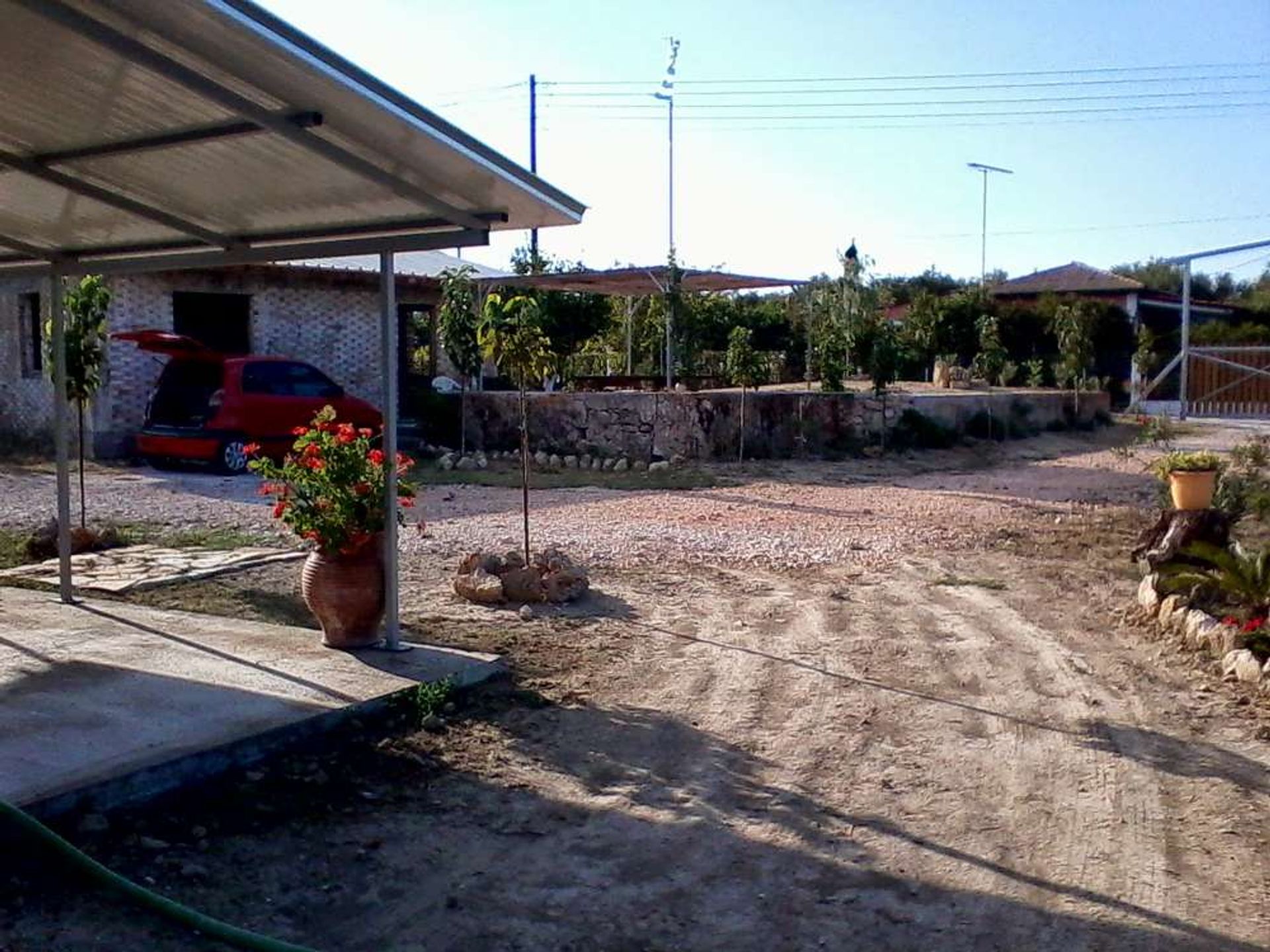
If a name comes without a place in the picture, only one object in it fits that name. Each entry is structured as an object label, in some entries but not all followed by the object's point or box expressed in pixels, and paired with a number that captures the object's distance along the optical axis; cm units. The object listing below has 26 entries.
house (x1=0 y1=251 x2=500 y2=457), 1984
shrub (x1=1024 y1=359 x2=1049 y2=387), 3081
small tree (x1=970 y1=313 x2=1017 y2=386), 2805
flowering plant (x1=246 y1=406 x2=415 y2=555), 689
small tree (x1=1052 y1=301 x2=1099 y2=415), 2798
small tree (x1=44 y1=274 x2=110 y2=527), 1112
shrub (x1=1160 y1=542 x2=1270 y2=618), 763
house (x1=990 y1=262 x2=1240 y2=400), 3869
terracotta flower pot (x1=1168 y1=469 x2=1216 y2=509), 993
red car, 1777
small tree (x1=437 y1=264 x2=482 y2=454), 2080
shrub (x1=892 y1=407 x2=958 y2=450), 2106
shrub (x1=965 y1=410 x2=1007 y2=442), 2289
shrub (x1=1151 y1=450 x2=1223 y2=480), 1005
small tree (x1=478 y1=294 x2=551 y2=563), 1023
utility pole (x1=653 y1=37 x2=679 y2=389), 3684
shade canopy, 2416
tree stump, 930
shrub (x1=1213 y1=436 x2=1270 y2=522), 1095
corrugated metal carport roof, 517
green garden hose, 385
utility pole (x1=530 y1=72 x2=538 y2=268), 4472
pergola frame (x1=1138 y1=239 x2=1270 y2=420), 3156
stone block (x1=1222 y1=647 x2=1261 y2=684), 683
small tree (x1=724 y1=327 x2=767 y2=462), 1958
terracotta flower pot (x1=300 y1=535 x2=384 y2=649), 694
